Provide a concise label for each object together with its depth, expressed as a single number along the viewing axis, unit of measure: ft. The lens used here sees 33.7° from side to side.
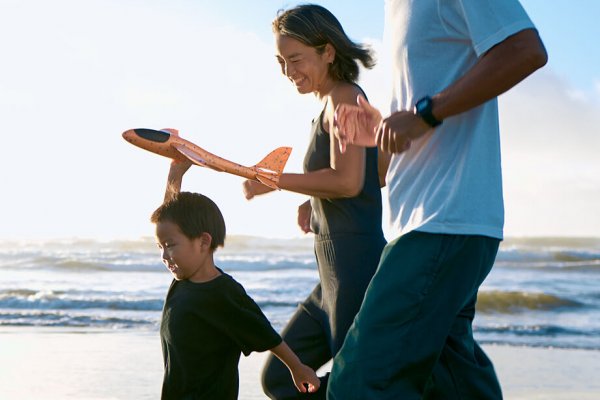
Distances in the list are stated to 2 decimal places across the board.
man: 7.27
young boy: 11.16
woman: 10.12
